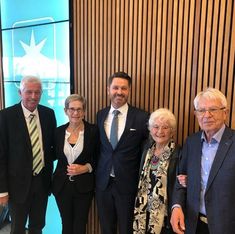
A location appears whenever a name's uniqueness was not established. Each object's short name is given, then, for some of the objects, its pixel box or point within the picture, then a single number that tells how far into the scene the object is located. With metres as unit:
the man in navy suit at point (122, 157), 2.96
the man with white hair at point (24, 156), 3.02
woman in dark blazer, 3.07
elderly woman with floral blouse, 2.64
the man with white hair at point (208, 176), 2.10
